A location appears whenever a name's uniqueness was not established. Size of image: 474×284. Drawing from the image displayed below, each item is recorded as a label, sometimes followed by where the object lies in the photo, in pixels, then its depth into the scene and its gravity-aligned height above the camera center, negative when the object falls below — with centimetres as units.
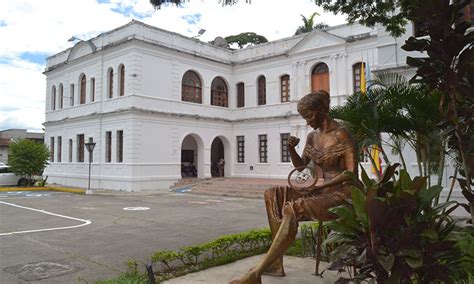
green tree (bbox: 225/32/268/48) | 4262 +1356
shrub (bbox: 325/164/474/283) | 280 -56
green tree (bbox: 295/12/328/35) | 3562 +1270
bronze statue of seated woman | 359 -25
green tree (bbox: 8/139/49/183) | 2388 +37
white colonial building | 2098 +388
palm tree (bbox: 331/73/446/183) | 640 +81
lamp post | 2043 +88
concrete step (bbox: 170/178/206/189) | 2189 -112
